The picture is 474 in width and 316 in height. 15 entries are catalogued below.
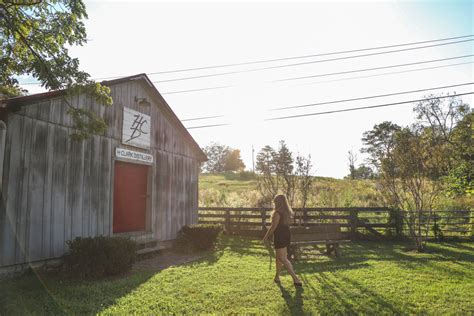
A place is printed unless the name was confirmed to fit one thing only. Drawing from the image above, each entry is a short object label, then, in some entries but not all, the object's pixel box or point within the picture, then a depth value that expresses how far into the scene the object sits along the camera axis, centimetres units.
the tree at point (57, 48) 673
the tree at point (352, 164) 5603
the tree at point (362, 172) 6538
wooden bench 898
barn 645
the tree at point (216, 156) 9081
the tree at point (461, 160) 1888
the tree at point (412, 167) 1057
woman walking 638
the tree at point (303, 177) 1525
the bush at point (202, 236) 1068
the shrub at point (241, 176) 5616
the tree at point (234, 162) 8702
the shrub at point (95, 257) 678
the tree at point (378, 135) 5157
